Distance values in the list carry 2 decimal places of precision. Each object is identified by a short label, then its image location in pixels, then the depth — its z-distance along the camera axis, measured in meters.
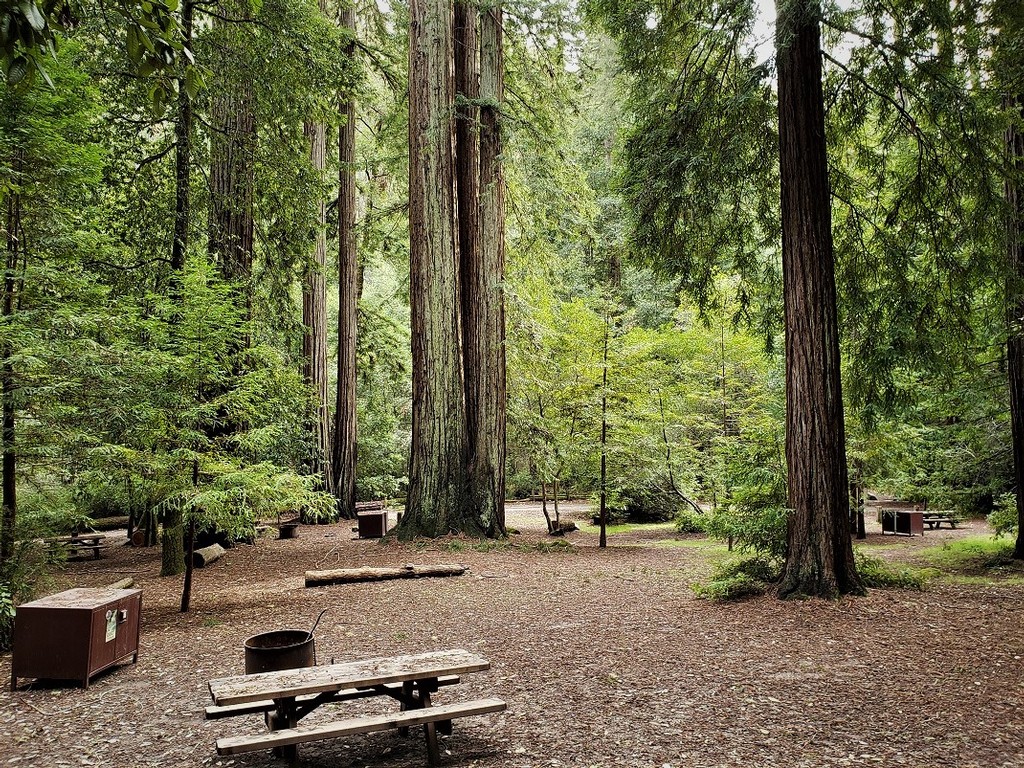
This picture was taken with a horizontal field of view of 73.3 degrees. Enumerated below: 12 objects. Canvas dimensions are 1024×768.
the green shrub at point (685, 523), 16.64
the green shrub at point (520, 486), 29.20
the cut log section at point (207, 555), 11.31
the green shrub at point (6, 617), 5.88
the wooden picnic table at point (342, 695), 3.61
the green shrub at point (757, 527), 7.92
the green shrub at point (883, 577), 8.03
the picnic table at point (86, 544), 12.92
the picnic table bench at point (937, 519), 17.38
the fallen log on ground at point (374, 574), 9.48
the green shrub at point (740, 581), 7.98
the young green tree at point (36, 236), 5.96
